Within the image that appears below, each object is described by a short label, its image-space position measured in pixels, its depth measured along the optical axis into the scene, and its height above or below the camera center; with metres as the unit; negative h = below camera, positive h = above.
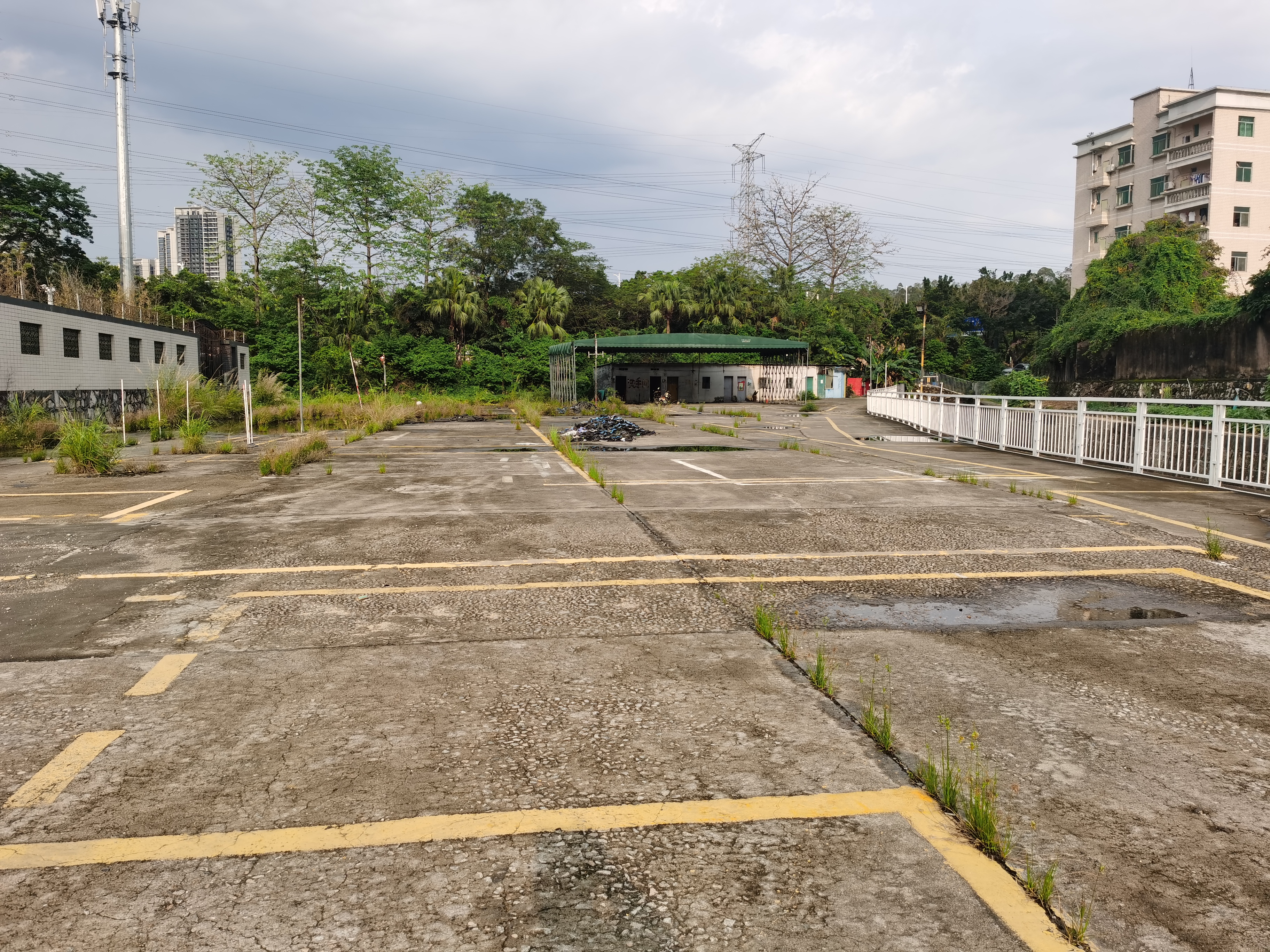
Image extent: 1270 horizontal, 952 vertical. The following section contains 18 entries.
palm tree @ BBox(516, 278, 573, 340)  64.12 +7.36
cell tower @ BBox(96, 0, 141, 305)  48.28 +17.45
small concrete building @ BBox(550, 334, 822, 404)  61.00 +1.95
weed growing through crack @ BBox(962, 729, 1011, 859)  2.60 -1.36
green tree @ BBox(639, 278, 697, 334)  69.69 +8.38
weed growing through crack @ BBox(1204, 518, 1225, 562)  7.17 -1.26
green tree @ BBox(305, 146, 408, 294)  63.50 +15.72
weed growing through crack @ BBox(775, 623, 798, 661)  4.54 -1.37
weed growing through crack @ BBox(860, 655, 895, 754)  3.38 -1.37
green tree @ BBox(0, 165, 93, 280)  49.19 +10.82
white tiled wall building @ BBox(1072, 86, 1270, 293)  58.69 +17.73
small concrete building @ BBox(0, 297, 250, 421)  24.50 +1.35
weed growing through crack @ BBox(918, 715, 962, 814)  2.88 -1.37
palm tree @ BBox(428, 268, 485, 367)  62.53 +7.16
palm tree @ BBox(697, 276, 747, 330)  70.44 +8.09
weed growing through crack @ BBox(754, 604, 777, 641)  4.93 -1.35
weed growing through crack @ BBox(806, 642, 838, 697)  4.02 -1.37
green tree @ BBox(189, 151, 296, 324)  60.22 +15.06
